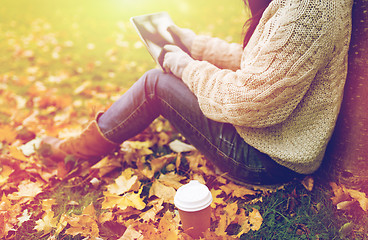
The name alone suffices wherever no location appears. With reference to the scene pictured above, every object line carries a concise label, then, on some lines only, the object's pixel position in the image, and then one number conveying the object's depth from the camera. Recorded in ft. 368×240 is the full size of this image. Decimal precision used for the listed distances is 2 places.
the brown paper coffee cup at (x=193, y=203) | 4.06
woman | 3.87
